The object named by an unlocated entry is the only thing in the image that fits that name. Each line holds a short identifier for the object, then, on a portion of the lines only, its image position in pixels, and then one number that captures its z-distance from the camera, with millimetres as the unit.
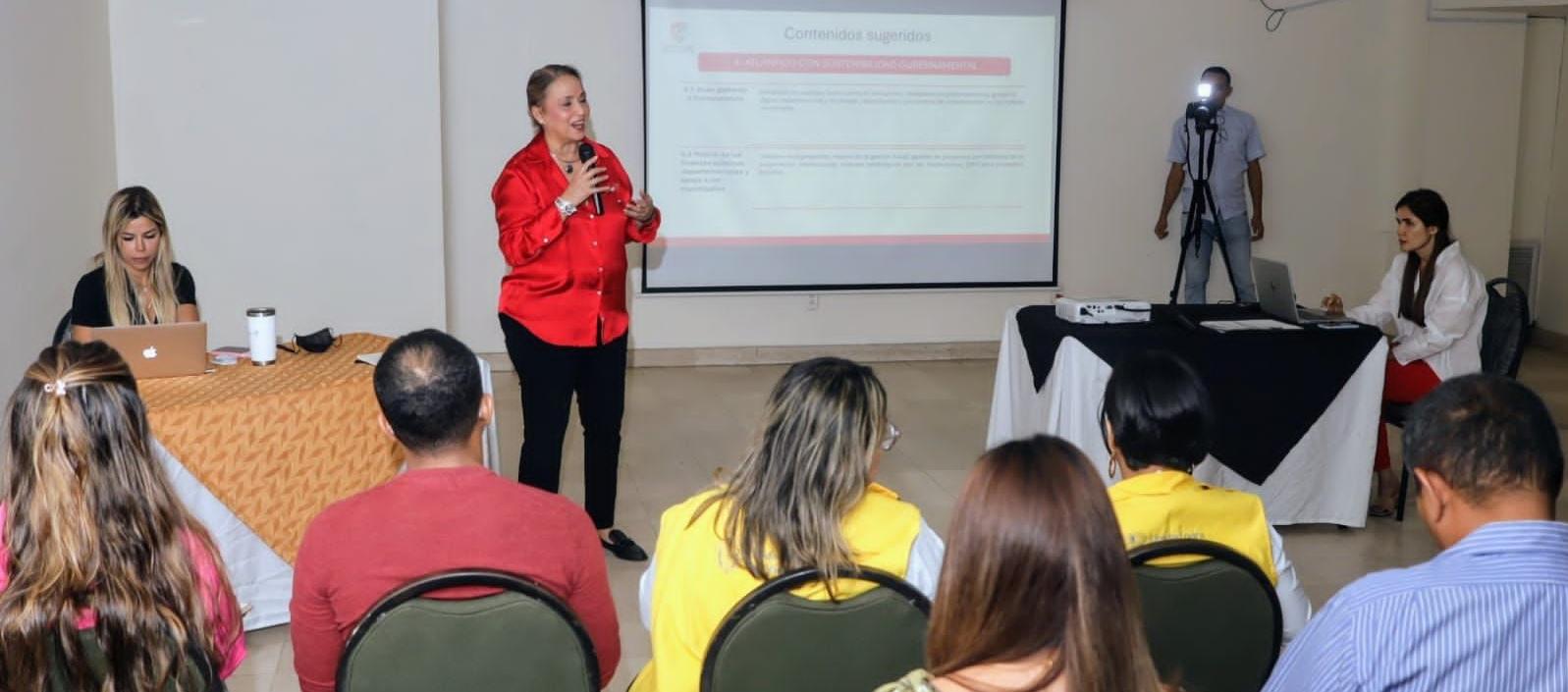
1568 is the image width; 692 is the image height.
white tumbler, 3598
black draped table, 4250
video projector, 4496
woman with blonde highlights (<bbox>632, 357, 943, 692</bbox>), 1949
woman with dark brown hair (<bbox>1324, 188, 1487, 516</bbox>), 4465
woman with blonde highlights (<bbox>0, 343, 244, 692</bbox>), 1738
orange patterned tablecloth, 3262
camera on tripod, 6959
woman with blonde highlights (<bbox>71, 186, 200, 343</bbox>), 3764
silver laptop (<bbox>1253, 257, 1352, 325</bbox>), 4516
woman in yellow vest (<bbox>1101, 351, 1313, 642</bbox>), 2289
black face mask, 3781
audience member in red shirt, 1944
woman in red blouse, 3775
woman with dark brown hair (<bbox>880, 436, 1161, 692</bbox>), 1280
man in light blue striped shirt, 1597
